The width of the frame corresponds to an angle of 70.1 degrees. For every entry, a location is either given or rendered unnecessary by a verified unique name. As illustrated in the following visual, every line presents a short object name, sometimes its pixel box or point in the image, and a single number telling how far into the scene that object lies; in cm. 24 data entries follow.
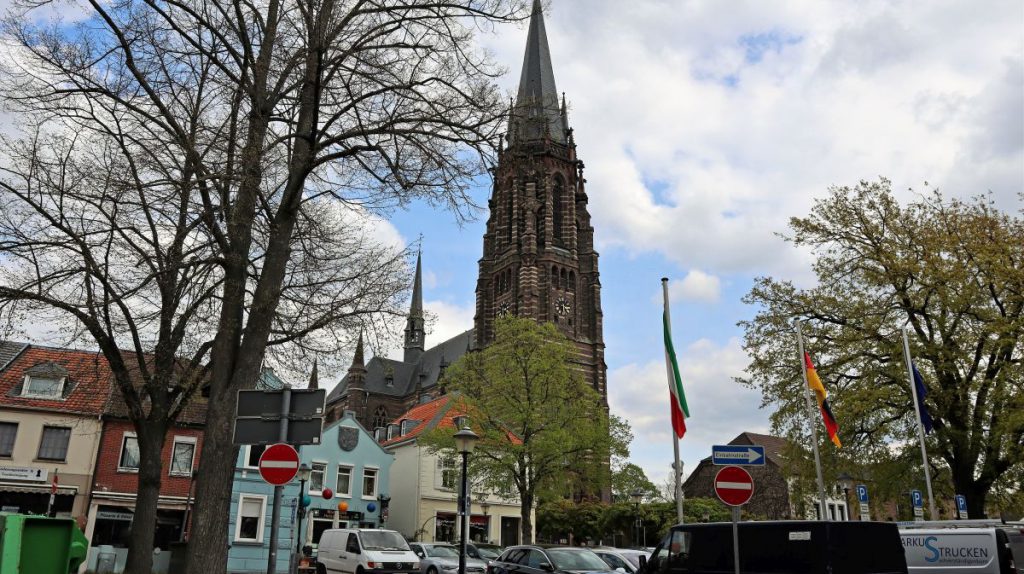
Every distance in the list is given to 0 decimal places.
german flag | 2106
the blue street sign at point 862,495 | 2344
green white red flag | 1753
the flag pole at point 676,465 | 1681
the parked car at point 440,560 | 2233
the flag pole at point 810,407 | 2210
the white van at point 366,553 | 2072
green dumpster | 606
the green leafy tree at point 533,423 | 3328
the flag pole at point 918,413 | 2147
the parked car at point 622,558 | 1833
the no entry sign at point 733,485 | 1142
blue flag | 2172
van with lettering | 1300
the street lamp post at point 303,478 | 2006
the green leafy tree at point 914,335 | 2192
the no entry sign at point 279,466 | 866
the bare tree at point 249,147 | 1125
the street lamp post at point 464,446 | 1795
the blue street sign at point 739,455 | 1262
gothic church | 7431
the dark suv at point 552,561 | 1582
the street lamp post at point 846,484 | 3142
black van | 1066
